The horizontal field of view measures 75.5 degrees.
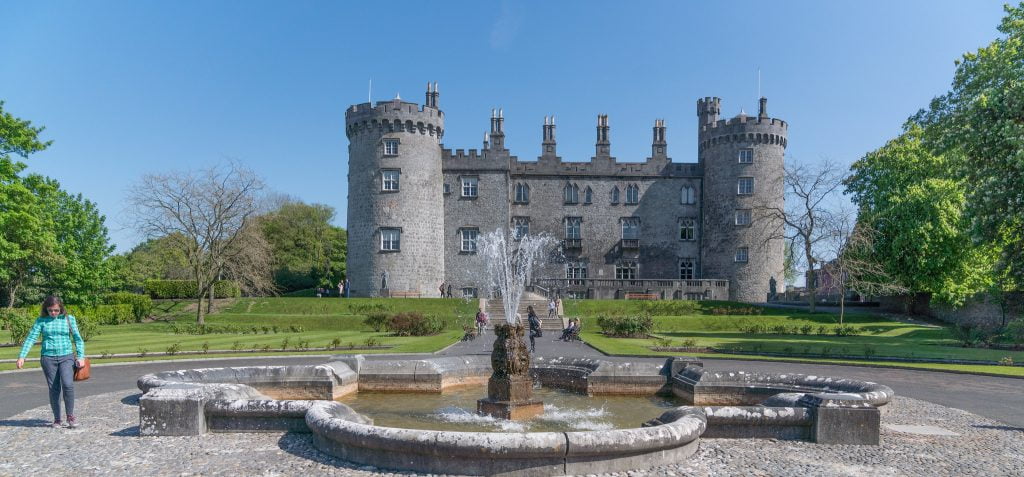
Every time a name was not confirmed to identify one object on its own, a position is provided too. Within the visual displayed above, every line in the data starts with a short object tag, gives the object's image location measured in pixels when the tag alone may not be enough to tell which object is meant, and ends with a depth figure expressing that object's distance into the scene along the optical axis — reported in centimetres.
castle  4934
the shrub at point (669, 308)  4209
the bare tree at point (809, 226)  4284
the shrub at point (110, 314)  3956
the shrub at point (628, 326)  3106
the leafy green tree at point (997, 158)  1928
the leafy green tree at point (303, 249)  6731
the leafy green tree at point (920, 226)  3859
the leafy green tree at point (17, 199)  2959
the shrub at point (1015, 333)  2900
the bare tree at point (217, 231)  4069
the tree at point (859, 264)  3962
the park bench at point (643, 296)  4897
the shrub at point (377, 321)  3431
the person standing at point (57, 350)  966
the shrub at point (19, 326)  2522
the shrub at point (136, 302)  4259
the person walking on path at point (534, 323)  2209
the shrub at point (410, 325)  3142
